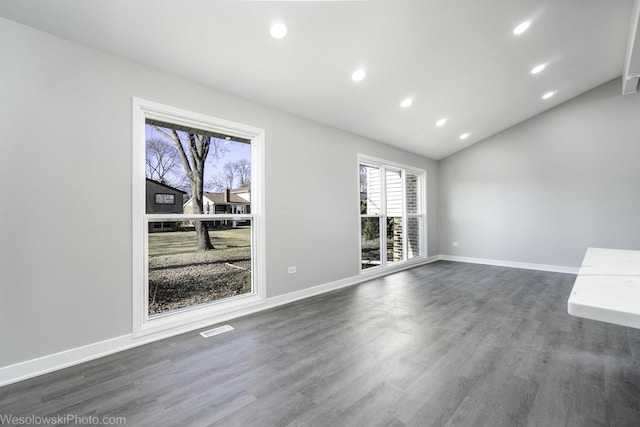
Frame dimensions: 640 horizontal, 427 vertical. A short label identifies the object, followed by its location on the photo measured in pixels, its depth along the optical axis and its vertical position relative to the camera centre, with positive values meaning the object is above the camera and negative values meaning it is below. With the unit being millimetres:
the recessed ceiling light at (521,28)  3139 +2205
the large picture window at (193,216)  2639 +36
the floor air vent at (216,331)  2756 -1170
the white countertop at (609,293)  963 -345
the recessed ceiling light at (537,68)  4051 +2218
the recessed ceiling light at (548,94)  4986 +2245
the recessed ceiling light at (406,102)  4173 +1793
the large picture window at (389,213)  5344 +78
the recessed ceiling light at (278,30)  2433 +1722
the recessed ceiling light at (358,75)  3262 +1754
